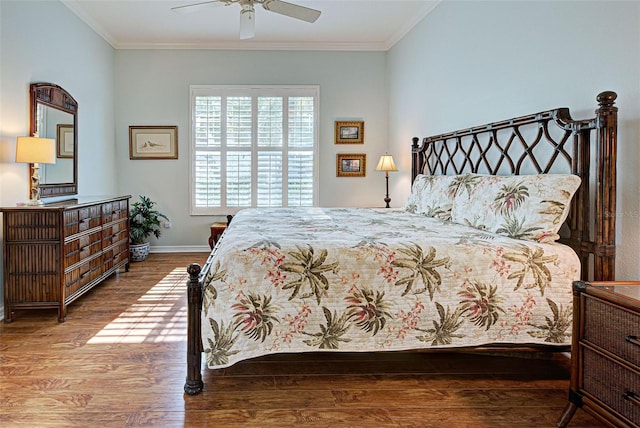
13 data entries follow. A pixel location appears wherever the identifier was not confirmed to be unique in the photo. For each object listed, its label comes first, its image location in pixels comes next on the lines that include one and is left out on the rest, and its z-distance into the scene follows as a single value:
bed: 1.92
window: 5.64
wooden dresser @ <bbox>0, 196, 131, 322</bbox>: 2.97
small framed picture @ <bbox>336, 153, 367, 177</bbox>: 5.80
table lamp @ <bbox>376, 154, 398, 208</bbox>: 5.01
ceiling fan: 3.19
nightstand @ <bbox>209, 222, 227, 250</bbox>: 5.14
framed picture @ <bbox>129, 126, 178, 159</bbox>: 5.61
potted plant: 5.17
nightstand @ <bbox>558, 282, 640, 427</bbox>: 1.38
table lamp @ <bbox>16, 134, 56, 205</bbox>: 3.11
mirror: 3.55
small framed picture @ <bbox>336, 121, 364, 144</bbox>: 5.77
